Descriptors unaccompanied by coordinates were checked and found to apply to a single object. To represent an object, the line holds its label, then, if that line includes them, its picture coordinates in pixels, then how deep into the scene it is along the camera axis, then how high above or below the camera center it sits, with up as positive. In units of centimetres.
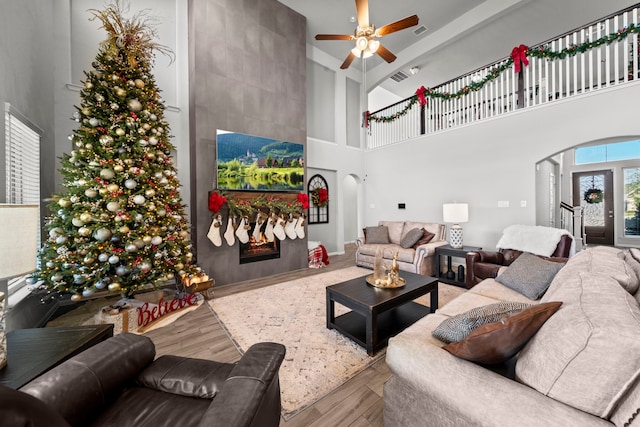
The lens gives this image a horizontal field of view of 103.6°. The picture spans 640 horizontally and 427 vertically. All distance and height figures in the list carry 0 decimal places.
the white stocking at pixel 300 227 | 481 -27
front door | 729 +22
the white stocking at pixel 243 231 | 403 -28
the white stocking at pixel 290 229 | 466 -30
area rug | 173 -115
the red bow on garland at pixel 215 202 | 372 +18
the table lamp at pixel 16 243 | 103 -11
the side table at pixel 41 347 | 108 -66
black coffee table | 205 -84
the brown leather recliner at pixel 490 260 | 315 -66
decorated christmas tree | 236 +24
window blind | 204 +50
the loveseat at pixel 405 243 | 411 -58
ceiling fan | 302 +228
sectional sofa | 73 -58
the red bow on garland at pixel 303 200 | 477 +24
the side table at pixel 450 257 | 379 -77
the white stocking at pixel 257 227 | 427 -23
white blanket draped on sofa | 321 -40
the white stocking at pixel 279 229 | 450 -28
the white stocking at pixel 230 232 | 392 -29
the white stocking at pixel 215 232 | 376 -27
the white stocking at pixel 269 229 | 440 -27
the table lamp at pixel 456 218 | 409 -12
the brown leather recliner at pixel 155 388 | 88 -71
